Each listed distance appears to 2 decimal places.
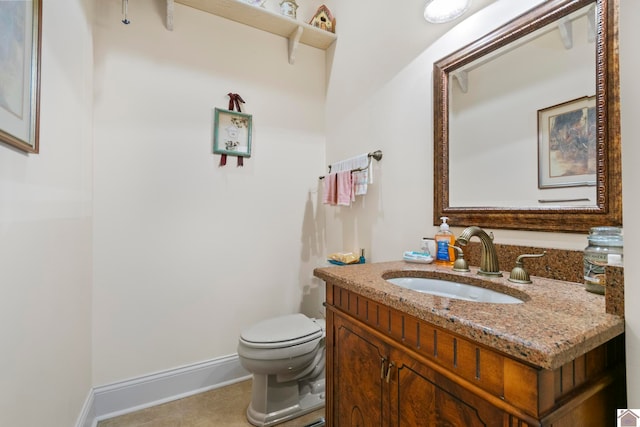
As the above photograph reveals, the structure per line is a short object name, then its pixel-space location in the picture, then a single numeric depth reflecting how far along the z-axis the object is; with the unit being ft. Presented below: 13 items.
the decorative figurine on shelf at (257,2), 6.37
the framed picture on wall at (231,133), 6.33
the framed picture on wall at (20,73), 2.29
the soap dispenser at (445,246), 4.17
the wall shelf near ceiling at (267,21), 6.14
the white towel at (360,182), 5.81
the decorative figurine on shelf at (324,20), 7.27
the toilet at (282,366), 4.85
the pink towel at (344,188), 6.07
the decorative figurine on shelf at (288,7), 6.81
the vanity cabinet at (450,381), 1.77
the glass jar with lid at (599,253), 2.57
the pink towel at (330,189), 6.46
